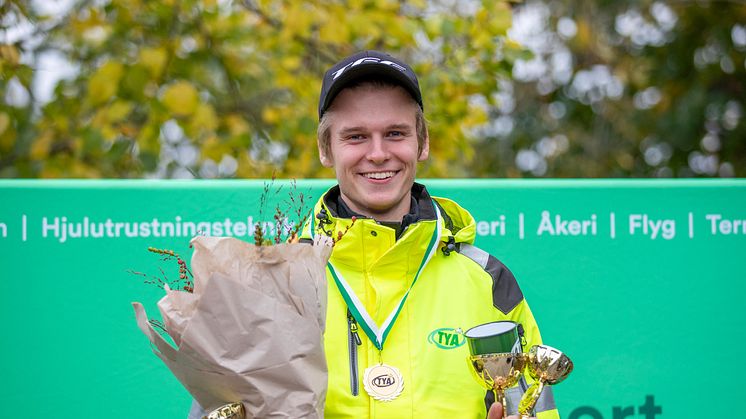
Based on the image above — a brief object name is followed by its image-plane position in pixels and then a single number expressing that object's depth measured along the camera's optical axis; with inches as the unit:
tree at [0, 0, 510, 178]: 211.6
